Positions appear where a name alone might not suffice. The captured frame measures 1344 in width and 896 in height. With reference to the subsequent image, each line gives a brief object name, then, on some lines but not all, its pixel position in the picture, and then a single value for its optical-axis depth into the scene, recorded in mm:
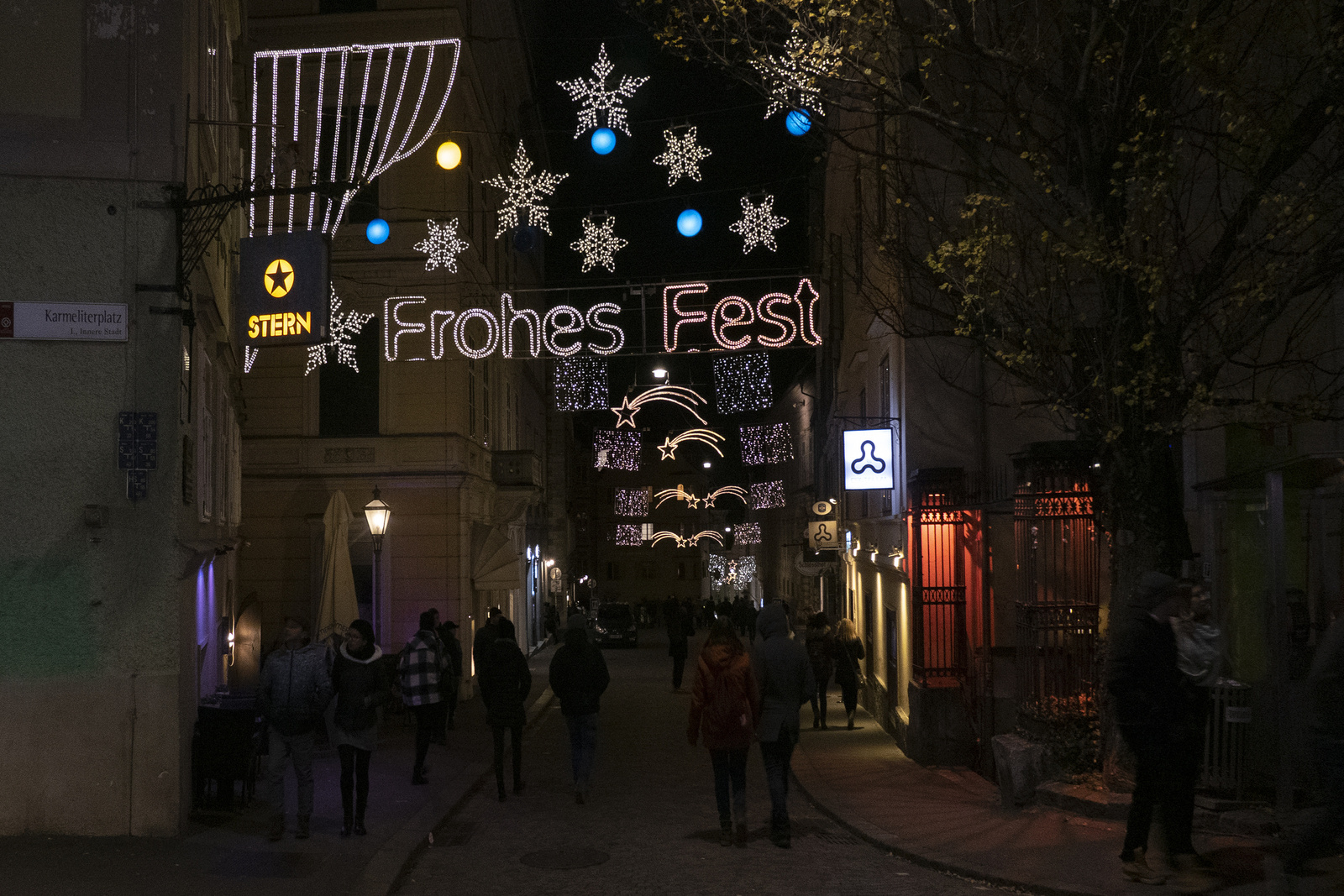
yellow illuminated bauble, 17406
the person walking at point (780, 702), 9883
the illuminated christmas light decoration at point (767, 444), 32688
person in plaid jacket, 13453
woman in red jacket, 9859
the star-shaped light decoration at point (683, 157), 17422
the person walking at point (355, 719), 10398
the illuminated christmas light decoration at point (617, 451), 40500
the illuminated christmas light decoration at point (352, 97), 23469
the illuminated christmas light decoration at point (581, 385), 24031
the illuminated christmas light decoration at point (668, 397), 27933
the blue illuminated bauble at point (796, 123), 15464
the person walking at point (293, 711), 10023
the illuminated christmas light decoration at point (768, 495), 39250
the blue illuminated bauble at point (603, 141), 16891
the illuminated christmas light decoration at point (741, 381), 23812
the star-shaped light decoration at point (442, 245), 22828
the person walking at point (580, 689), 12211
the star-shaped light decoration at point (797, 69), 10452
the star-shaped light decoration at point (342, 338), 22609
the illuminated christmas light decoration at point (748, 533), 52562
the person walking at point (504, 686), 12742
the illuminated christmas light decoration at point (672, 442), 39438
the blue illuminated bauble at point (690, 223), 17500
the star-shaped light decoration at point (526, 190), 19656
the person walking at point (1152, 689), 7664
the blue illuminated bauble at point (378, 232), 19750
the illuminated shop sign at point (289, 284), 11961
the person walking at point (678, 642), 27156
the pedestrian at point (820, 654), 18828
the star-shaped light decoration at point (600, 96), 16406
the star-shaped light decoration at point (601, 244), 20406
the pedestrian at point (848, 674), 18875
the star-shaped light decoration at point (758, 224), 19125
